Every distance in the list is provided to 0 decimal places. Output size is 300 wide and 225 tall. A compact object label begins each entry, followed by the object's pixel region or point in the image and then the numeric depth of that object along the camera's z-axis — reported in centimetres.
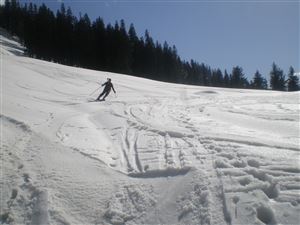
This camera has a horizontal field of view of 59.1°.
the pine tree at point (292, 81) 6109
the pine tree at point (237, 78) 7309
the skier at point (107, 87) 1760
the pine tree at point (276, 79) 6275
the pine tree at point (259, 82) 6956
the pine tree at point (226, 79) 7862
